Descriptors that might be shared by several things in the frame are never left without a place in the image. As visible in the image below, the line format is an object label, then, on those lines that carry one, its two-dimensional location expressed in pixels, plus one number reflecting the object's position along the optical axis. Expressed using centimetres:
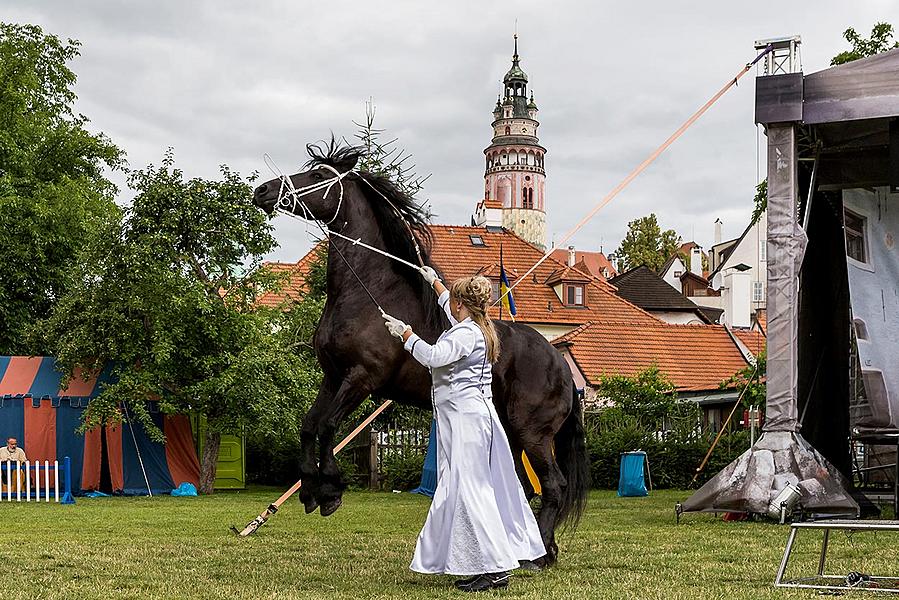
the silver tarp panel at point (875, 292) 1370
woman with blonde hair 704
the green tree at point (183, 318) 2367
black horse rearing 812
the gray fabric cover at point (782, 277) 1209
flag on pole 1700
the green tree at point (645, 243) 8125
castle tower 14638
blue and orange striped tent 2377
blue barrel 2092
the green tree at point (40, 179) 3228
